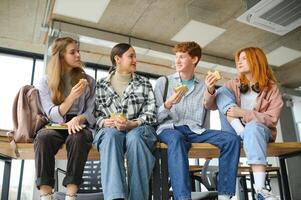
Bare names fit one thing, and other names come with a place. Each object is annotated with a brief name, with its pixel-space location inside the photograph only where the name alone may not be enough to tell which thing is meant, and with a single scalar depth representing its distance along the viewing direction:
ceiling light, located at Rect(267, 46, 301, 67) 5.98
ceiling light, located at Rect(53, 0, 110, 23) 4.31
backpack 1.91
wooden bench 1.80
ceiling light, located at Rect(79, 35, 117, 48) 4.98
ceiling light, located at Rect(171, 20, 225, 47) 4.96
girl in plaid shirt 1.65
